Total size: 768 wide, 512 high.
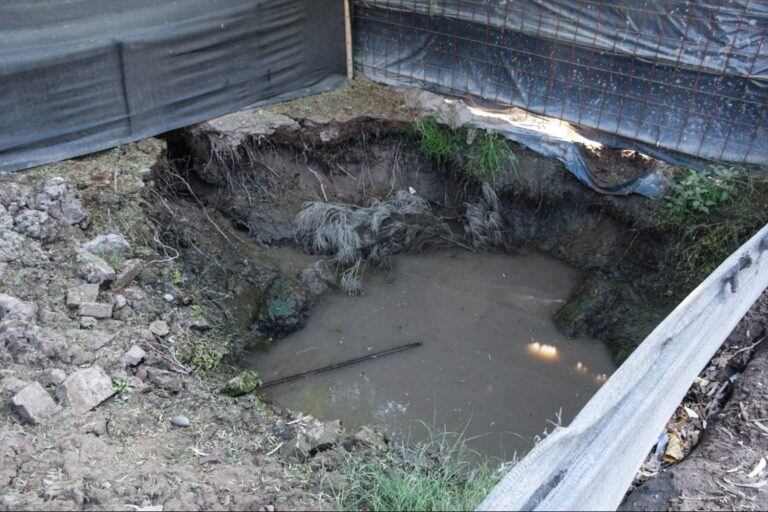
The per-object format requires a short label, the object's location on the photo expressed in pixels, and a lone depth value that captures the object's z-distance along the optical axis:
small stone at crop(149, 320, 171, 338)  3.55
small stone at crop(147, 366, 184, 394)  3.25
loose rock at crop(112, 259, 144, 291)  3.71
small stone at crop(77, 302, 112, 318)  3.44
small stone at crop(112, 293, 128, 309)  3.59
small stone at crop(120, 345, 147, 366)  3.25
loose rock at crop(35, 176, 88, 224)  3.95
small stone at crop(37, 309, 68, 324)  3.35
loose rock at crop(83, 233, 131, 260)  3.85
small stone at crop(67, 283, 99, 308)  3.46
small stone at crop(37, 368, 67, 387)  3.00
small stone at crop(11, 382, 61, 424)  2.80
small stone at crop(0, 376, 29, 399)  2.91
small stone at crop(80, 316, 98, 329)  3.39
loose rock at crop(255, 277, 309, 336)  4.50
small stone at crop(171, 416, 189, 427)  3.00
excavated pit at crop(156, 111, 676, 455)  4.20
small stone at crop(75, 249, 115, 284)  3.64
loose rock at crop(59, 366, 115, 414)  2.92
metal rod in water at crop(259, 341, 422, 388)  4.20
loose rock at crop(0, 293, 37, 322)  3.27
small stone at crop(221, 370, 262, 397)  3.50
